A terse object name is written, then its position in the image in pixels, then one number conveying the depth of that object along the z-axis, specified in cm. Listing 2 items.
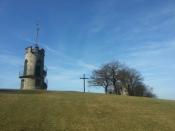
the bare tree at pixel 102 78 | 3409
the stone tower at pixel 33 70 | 2686
